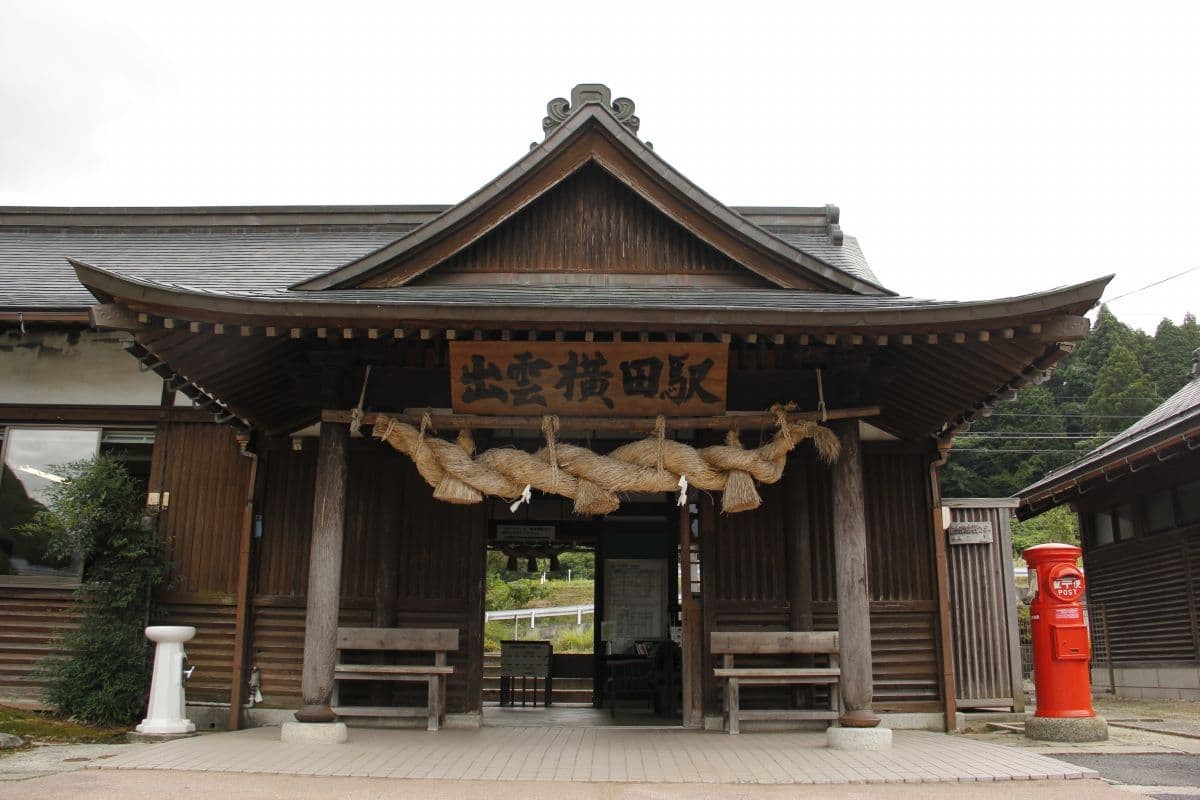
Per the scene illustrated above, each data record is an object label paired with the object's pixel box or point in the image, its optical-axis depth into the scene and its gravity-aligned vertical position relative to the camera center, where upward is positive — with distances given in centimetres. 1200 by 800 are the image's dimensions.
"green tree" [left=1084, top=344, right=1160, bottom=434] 4006 +882
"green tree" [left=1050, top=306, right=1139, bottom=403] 4747 +1211
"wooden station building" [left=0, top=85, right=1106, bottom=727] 770 +191
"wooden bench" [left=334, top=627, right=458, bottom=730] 868 -52
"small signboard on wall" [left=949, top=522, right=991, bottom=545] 1119 +80
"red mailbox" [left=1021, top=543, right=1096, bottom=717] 892 -31
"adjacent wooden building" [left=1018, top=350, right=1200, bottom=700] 1348 +94
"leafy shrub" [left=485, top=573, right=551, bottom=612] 3419 +23
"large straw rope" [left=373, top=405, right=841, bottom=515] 828 +116
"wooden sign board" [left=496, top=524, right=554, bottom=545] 1499 +104
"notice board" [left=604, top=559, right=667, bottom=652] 1412 +3
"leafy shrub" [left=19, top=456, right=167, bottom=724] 944 +6
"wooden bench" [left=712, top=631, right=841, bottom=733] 879 -62
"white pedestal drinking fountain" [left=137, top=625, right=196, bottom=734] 902 -81
